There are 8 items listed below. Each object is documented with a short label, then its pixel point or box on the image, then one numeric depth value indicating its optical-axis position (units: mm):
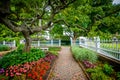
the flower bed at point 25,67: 2942
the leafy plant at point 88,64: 4350
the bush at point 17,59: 3949
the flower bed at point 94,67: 3187
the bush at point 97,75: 3050
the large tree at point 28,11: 4017
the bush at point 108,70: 3623
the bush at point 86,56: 5150
